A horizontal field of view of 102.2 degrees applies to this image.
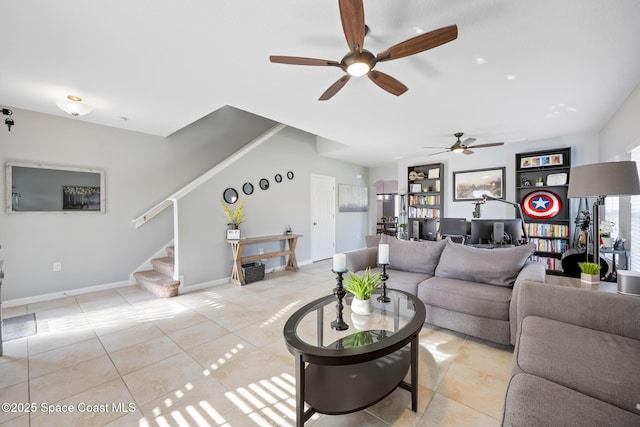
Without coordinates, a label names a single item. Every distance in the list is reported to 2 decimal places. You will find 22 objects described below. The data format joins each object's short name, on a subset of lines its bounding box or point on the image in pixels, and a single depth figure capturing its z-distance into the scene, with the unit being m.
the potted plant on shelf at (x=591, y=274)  1.97
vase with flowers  4.34
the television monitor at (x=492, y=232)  3.62
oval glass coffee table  1.33
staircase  3.65
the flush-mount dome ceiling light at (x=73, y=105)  3.02
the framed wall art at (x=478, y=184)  5.32
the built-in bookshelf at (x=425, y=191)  6.09
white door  6.12
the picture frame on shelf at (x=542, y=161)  4.69
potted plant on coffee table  1.86
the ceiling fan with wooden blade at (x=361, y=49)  1.46
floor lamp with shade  1.87
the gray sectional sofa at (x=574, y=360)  0.96
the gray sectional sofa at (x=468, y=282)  2.22
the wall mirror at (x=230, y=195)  4.43
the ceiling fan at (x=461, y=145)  4.31
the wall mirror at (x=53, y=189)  3.33
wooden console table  4.26
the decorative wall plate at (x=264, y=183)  5.02
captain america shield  4.79
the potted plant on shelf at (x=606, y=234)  2.82
